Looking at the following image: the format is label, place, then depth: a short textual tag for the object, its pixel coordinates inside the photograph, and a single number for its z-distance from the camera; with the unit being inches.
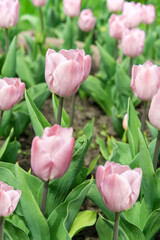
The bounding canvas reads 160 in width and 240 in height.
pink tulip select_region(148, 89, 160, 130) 51.6
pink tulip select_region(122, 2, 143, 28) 105.3
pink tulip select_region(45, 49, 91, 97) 53.4
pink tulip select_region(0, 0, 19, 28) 84.6
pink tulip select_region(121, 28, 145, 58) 89.3
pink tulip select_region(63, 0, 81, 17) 106.9
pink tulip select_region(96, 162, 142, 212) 44.3
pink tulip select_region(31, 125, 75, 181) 43.3
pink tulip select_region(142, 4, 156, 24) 118.6
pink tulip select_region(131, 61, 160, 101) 57.7
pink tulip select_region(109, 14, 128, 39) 100.8
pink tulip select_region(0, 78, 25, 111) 56.7
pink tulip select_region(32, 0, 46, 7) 114.5
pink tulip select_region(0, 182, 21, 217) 45.2
